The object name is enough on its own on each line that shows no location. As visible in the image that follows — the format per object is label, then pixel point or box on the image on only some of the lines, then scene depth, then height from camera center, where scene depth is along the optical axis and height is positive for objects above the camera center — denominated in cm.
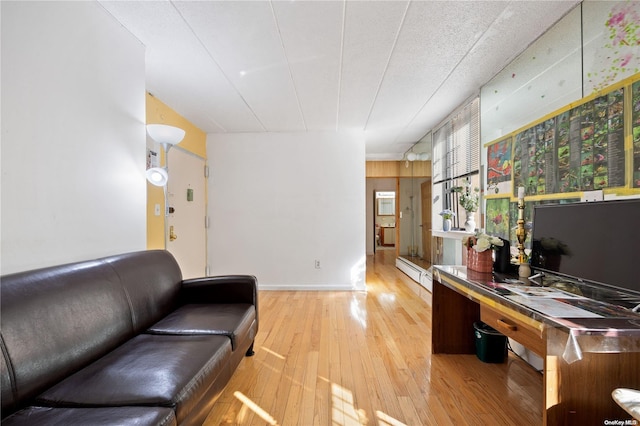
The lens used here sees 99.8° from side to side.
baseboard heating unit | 414 -109
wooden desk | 104 -63
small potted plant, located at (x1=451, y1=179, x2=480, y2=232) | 301 +10
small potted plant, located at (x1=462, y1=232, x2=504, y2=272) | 196 -29
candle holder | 188 -20
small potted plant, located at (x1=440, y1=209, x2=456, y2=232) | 364 -13
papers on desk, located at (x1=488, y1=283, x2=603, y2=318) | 117 -45
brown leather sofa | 95 -68
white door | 322 -1
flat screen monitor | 126 -17
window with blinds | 307 +76
